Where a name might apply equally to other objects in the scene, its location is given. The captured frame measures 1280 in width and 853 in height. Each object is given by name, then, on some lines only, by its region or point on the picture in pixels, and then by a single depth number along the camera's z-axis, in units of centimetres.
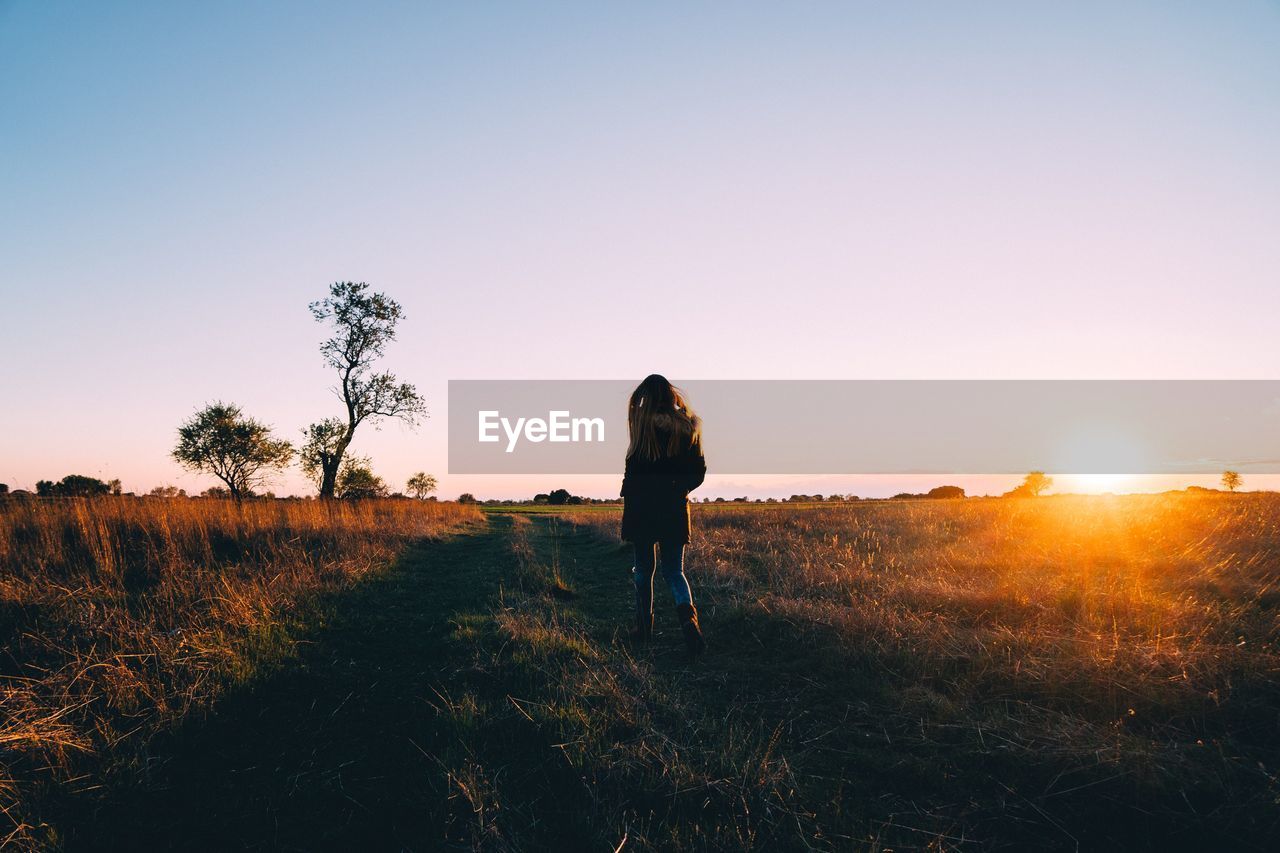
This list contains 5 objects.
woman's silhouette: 576
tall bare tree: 2809
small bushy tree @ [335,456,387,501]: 3076
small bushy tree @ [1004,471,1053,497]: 4459
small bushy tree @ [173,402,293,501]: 3173
